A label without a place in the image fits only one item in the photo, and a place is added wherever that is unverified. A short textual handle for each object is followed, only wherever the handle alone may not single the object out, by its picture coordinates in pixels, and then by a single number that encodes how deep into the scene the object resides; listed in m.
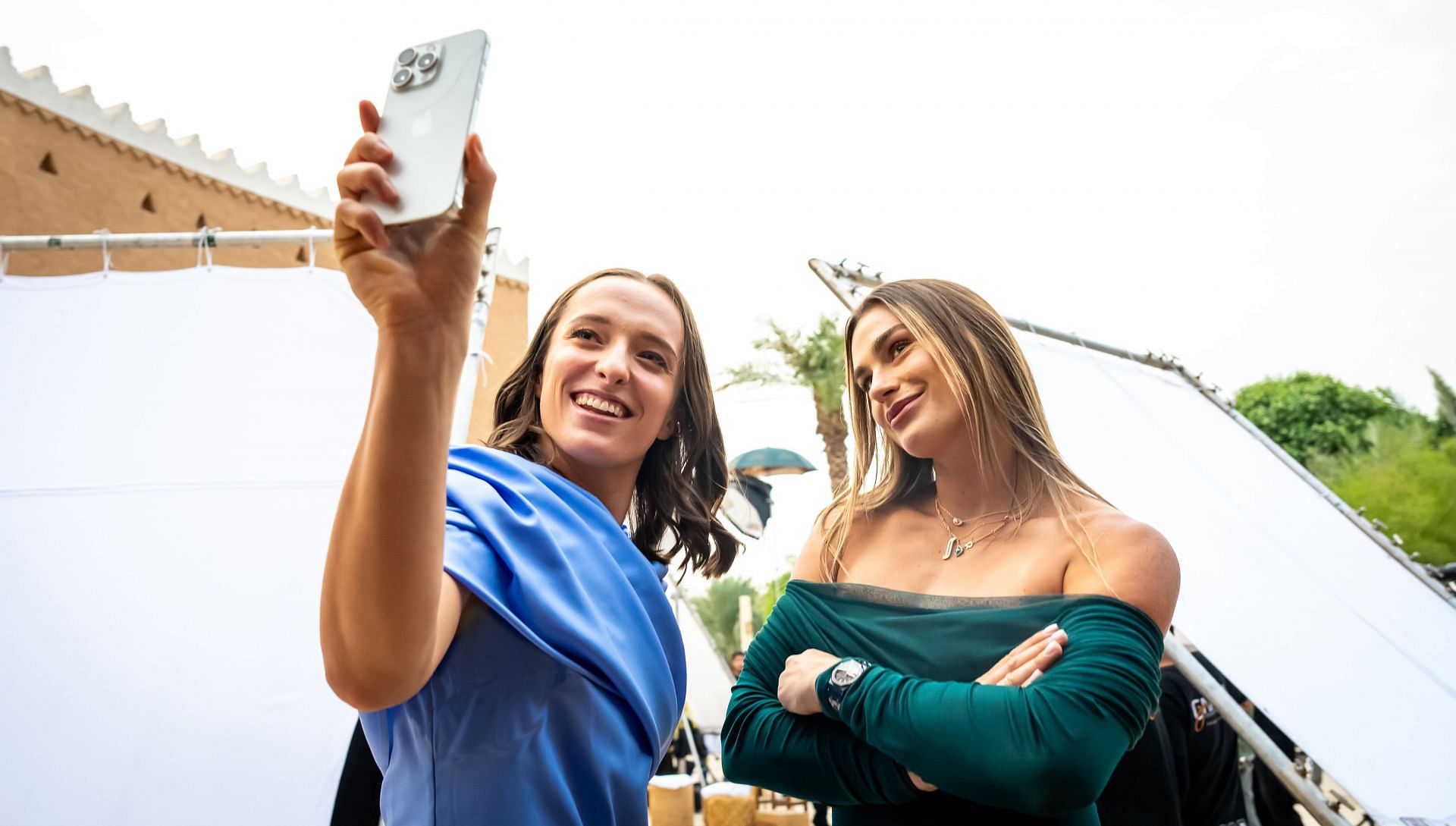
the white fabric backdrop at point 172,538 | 2.82
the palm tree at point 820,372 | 15.41
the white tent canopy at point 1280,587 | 2.80
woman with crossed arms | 1.28
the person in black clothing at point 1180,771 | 2.55
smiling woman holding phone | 0.74
